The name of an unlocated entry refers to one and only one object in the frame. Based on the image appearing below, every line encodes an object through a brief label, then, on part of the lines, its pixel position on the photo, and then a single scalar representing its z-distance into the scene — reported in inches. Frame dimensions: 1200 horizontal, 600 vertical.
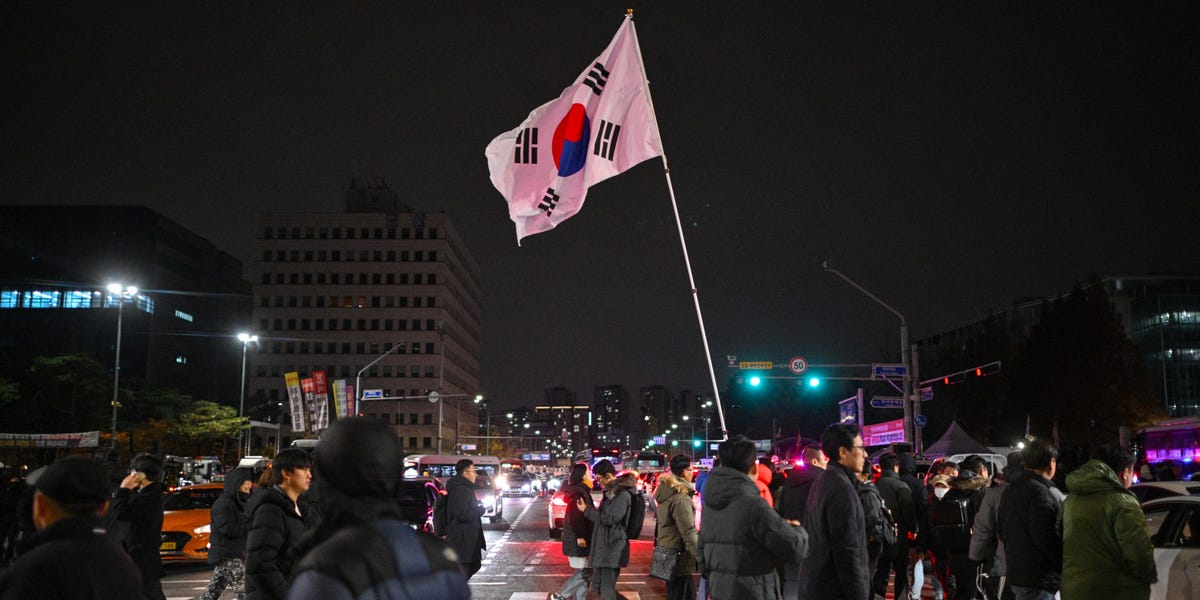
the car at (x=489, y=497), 1204.5
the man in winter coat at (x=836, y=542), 242.7
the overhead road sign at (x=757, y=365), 1406.3
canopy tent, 1180.2
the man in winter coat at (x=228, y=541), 390.6
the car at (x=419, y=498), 833.5
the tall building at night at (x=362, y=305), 5118.1
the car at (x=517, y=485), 2390.5
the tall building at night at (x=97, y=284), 3513.8
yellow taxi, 709.9
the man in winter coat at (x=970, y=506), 418.6
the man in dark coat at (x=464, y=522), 434.6
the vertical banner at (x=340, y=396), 2204.5
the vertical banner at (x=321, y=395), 2055.9
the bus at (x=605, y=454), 2094.0
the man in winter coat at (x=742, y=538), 236.8
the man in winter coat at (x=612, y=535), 416.8
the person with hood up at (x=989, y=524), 321.7
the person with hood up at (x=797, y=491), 390.3
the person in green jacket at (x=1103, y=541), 241.4
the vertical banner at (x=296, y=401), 2097.4
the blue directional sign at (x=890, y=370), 1252.5
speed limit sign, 1438.5
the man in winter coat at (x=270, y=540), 244.4
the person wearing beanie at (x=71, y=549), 133.1
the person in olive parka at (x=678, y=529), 378.0
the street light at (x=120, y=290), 1509.4
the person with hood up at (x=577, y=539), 458.9
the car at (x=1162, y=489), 421.1
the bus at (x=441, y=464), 1729.8
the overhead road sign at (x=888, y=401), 1310.3
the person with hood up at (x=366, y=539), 92.9
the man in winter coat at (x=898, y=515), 429.0
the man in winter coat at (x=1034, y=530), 274.2
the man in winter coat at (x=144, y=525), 332.2
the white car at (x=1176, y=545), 323.6
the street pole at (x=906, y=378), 1267.2
